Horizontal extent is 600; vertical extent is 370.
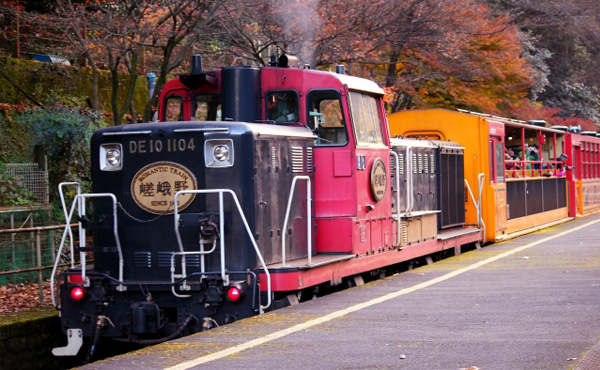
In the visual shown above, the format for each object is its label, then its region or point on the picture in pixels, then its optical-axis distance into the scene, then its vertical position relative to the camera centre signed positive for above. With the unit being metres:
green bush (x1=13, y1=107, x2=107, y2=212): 17.31 +1.15
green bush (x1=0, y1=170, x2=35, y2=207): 16.61 +0.02
